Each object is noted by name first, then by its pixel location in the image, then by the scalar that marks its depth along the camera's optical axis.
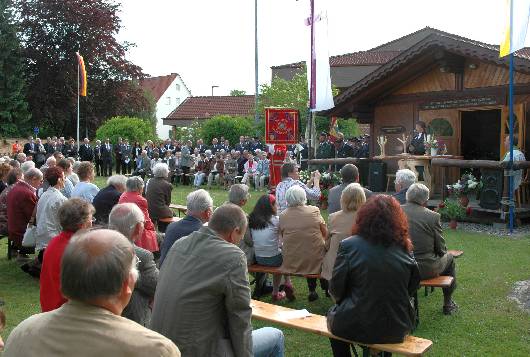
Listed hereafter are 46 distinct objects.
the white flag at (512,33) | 10.02
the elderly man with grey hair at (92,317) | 1.86
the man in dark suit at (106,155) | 24.69
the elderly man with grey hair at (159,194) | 9.02
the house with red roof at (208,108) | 50.19
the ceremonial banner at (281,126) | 14.88
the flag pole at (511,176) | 10.60
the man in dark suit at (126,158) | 24.95
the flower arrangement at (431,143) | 13.76
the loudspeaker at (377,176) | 15.39
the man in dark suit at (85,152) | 24.19
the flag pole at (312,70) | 12.85
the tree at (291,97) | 30.33
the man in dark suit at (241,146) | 23.26
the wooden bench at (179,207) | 10.79
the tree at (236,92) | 74.47
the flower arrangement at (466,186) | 11.99
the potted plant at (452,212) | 11.64
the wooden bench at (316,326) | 3.87
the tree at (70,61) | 33.78
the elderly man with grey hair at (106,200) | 7.48
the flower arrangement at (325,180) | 14.57
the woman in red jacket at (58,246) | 4.11
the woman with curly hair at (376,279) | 3.88
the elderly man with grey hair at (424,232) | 5.65
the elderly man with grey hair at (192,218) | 4.86
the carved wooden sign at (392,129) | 15.89
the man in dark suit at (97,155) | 24.63
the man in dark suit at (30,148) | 22.77
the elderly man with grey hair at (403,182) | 6.88
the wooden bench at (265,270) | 6.21
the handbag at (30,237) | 7.77
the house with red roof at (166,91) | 66.62
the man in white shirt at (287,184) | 8.66
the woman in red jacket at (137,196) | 6.94
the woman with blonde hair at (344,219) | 5.68
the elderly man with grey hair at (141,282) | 3.89
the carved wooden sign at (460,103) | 13.64
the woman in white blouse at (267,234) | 6.47
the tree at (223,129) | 29.64
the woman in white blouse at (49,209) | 7.29
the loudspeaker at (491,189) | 11.70
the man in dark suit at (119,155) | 25.00
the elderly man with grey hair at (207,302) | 3.18
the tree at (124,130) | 28.28
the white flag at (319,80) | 12.98
